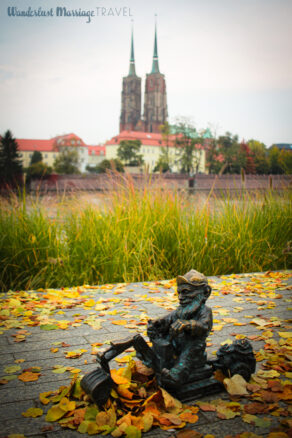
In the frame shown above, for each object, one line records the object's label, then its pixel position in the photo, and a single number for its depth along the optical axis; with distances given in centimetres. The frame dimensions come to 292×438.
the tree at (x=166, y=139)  5302
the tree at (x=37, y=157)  6479
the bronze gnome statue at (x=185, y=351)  199
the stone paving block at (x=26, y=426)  179
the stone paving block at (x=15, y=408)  192
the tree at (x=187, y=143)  5281
